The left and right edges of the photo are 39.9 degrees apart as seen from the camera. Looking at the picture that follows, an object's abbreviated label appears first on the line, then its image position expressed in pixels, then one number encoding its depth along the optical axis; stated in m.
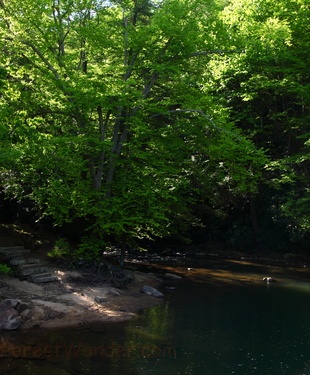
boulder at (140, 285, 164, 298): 17.25
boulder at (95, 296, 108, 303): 14.94
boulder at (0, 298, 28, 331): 11.98
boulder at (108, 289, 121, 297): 16.03
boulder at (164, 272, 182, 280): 21.05
